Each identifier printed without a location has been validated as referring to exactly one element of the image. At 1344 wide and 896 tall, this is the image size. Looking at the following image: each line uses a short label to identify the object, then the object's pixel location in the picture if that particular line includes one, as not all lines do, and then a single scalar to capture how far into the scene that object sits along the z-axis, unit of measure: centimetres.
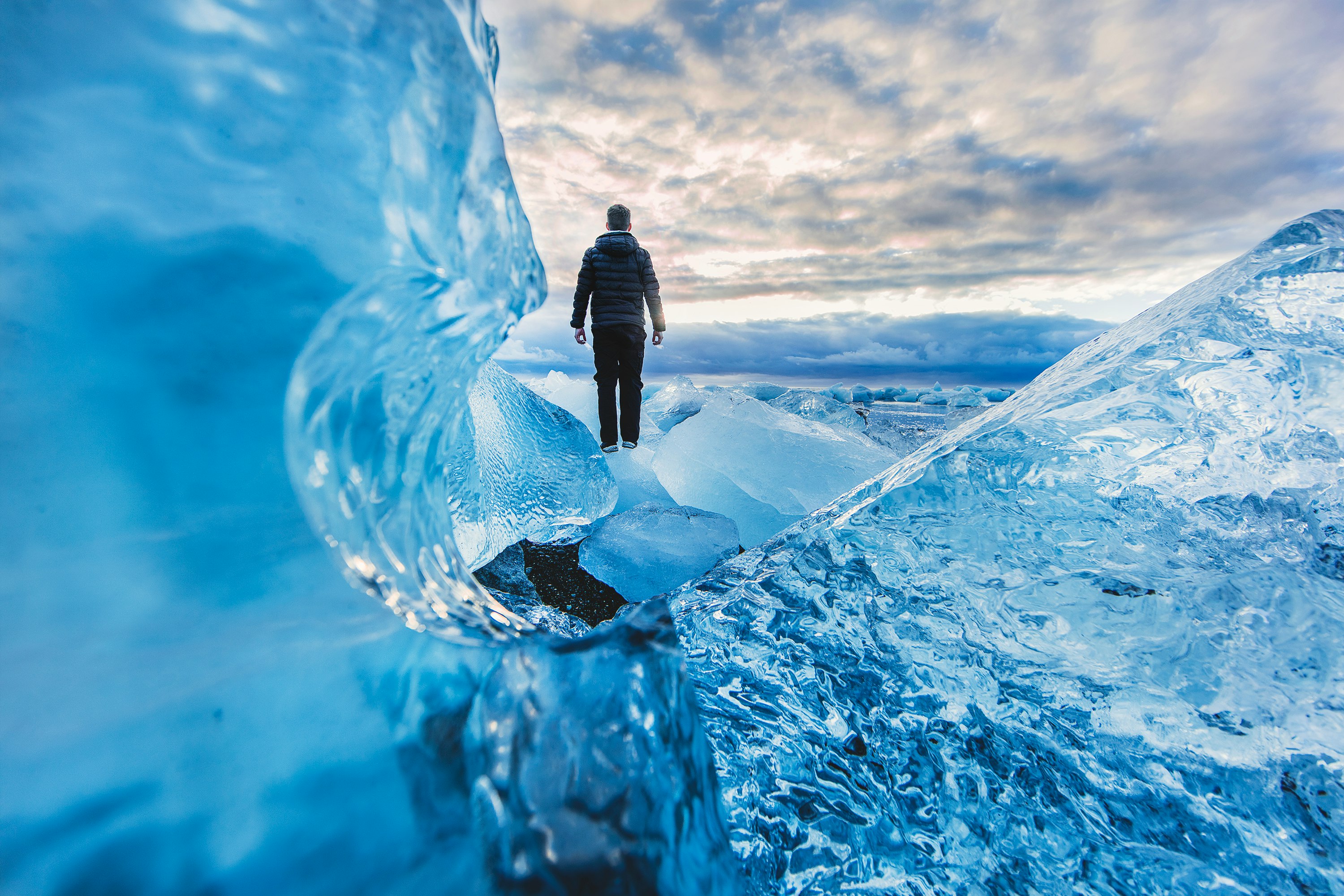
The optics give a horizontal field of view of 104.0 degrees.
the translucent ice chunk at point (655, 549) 189
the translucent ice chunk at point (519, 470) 213
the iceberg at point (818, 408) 430
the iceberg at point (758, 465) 241
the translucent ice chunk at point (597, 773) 49
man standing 384
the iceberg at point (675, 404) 522
